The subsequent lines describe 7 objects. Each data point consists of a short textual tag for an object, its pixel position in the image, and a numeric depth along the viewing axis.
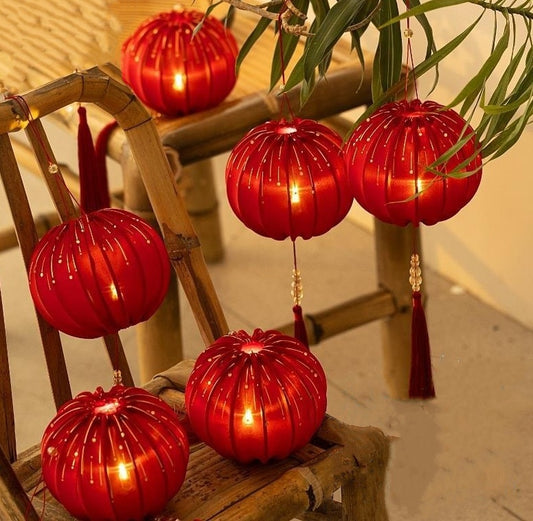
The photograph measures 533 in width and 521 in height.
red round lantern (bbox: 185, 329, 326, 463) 2.22
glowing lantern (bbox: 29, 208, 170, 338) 2.23
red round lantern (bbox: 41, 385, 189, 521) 2.14
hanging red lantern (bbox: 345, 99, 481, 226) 2.28
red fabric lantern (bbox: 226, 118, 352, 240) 2.32
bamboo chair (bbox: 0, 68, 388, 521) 2.21
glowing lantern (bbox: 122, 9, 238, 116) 2.72
